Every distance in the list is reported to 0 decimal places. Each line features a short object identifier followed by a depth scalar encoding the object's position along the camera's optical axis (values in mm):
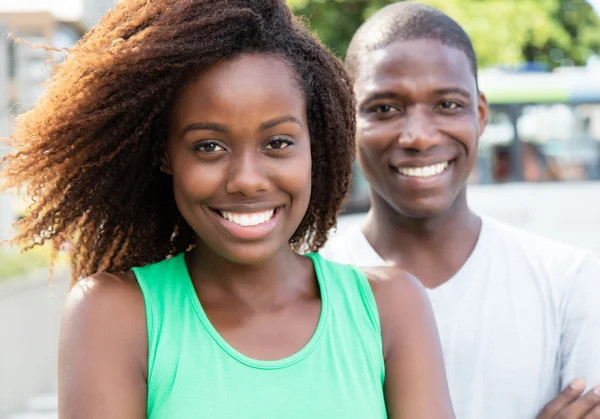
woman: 2010
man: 2576
